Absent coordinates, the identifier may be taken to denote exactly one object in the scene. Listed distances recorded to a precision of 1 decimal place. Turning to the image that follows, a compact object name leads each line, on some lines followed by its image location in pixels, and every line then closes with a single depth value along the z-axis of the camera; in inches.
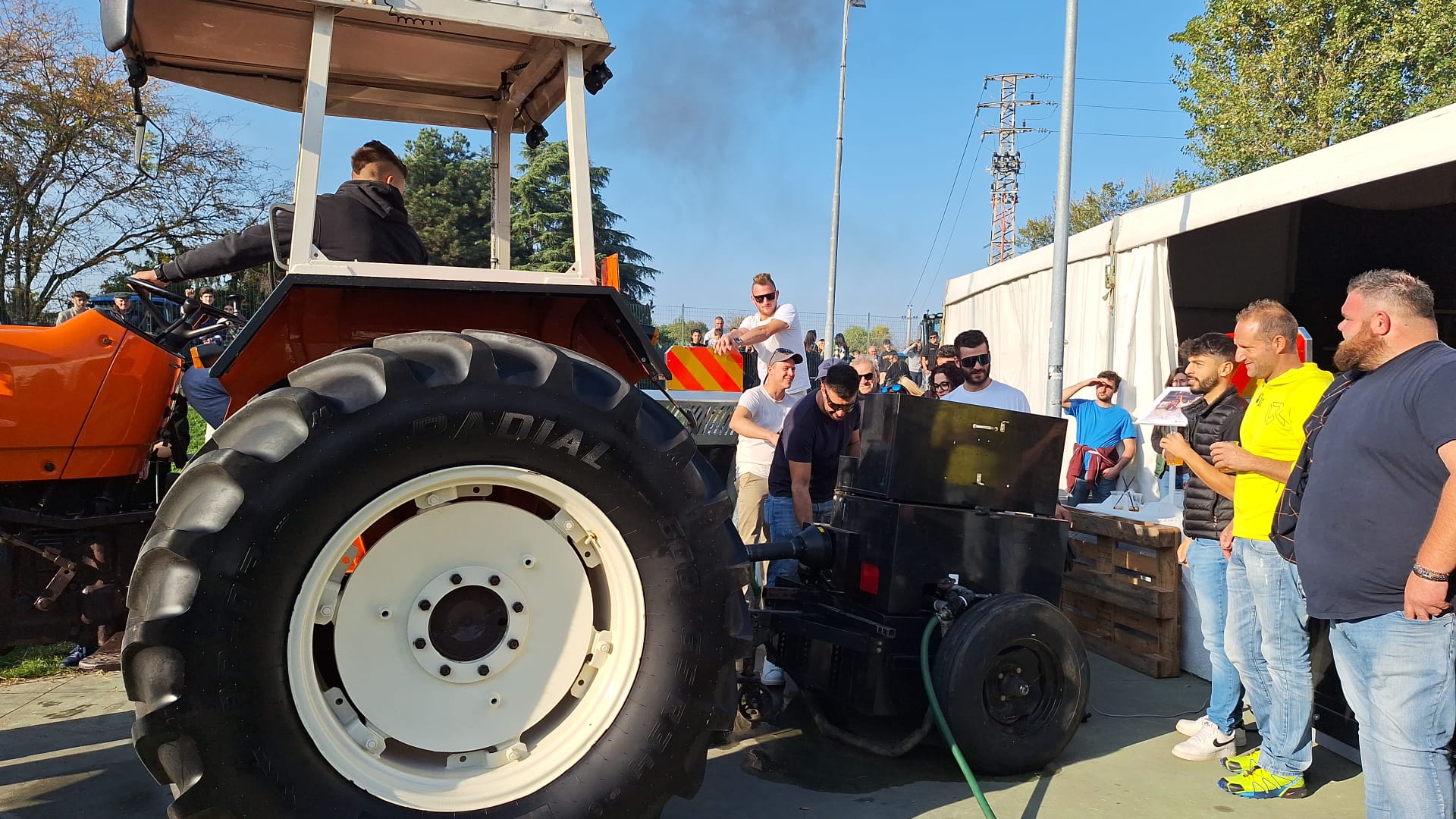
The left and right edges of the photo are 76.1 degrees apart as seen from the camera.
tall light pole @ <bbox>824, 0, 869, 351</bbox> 701.9
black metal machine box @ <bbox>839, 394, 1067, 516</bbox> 146.7
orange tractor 85.0
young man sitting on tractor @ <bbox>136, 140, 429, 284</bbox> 111.4
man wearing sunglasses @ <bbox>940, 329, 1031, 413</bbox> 200.7
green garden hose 119.0
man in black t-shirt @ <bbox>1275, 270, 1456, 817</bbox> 99.7
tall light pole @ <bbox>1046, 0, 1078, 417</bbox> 310.7
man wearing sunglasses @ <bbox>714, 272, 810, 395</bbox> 240.4
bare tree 614.9
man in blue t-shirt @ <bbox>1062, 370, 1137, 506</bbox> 300.0
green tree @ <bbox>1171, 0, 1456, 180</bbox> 558.9
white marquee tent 246.4
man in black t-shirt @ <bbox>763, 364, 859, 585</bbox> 188.4
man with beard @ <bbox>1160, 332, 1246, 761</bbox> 151.6
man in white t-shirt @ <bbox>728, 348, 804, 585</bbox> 220.7
